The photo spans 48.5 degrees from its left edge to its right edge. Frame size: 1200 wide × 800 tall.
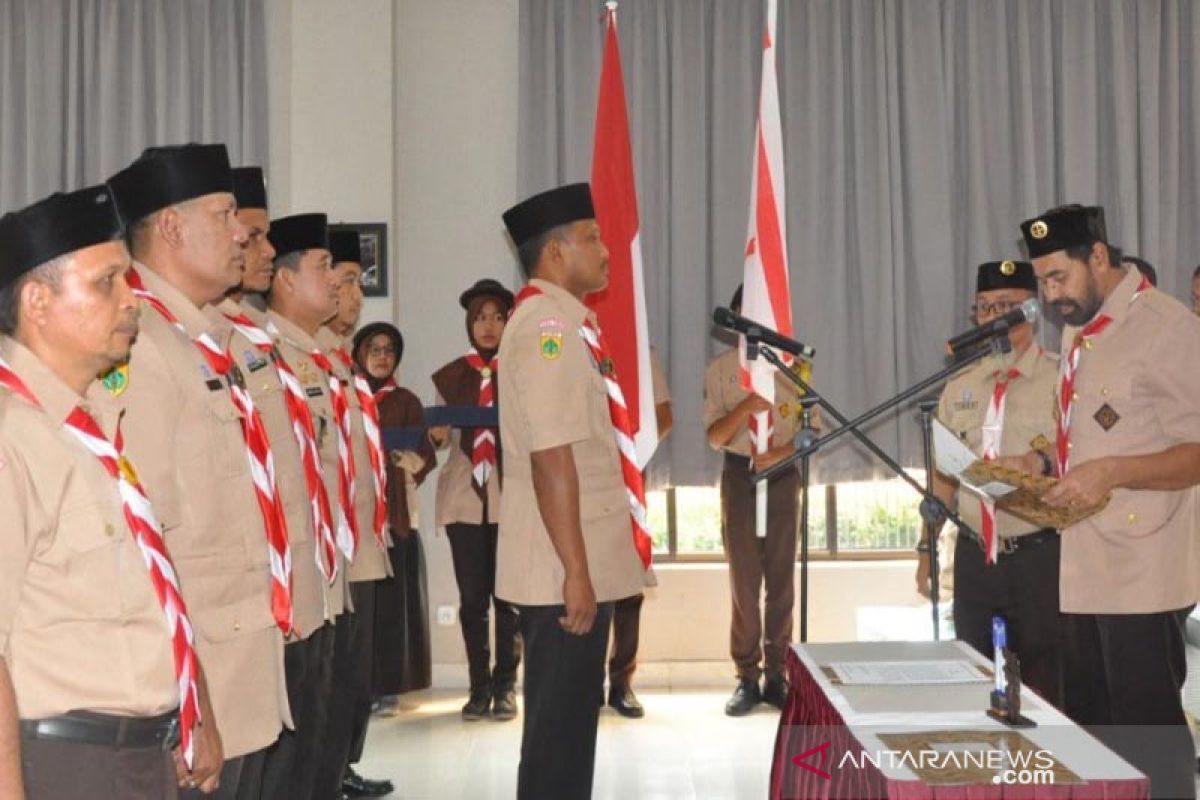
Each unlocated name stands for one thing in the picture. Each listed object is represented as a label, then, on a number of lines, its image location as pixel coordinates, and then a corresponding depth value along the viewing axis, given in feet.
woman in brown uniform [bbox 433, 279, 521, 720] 17.99
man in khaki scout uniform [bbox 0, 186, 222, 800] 5.85
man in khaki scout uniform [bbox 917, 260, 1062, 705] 12.45
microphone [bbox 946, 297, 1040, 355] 9.44
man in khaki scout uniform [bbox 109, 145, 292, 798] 7.41
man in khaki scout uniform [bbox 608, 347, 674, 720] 18.29
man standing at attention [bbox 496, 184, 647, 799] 10.25
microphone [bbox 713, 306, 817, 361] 10.14
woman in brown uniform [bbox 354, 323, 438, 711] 17.40
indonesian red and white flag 16.05
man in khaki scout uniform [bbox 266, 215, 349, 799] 11.27
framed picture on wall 19.62
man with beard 9.77
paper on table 8.15
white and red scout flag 15.94
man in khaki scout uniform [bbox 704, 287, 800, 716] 18.33
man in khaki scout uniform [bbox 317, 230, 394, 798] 12.00
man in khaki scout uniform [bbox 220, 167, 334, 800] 9.57
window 20.80
